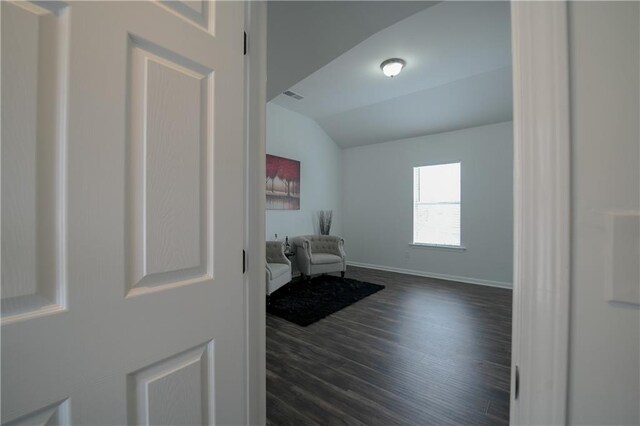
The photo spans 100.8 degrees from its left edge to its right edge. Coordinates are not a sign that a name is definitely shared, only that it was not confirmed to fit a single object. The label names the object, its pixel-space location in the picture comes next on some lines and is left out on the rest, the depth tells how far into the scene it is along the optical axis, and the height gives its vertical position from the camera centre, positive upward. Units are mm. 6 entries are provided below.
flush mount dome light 3195 +1796
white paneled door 511 +0
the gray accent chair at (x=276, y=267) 3573 -793
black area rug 3283 -1250
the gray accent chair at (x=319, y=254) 4582 -772
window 4957 +150
